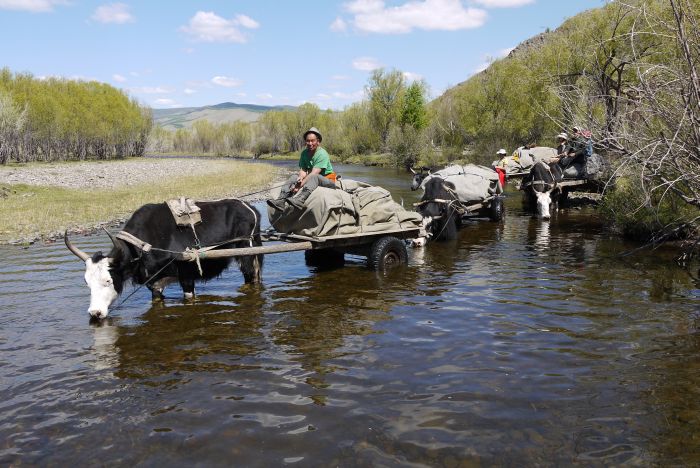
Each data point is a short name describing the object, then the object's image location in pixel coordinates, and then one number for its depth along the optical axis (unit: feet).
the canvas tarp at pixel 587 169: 56.58
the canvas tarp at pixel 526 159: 64.03
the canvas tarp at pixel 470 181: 47.80
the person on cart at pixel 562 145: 57.63
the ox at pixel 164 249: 22.97
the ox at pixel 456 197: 43.14
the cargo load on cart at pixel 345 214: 29.27
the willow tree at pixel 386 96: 243.60
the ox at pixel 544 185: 53.62
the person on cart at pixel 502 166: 54.35
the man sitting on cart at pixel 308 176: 29.40
